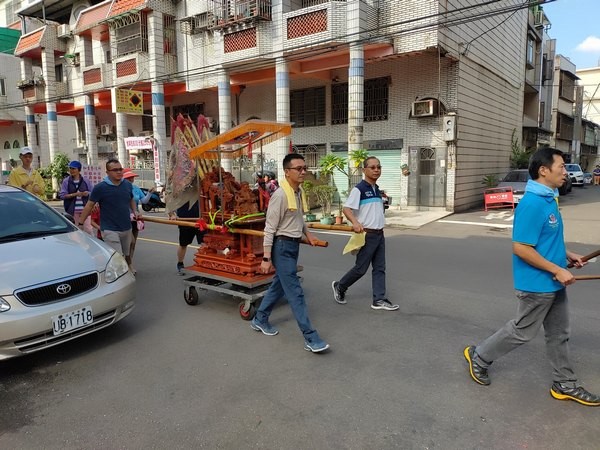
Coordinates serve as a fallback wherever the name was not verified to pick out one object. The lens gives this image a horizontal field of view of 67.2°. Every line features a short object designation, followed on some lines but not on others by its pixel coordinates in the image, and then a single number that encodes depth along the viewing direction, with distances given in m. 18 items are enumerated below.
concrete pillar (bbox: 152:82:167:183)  19.25
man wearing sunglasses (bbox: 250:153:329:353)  3.97
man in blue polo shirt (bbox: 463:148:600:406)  2.92
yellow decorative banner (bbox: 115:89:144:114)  18.39
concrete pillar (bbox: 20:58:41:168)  26.81
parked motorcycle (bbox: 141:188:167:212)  7.64
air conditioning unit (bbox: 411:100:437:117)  14.73
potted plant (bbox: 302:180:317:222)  13.63
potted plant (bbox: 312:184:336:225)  13.80
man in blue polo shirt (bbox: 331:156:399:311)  5.01
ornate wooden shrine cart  4.92
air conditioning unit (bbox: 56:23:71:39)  24.59
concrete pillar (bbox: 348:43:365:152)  13.55
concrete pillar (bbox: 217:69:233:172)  16.86
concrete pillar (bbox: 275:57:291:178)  15.08
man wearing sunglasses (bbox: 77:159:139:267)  5.85
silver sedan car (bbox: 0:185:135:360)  3.47
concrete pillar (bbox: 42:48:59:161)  24.17
